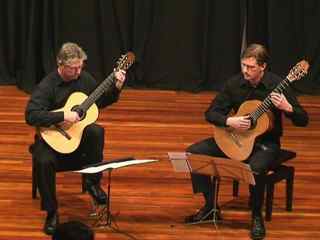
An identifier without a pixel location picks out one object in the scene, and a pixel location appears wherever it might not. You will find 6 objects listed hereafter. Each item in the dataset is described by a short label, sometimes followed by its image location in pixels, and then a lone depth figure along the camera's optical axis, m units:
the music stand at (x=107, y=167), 9.11
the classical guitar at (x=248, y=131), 9.98
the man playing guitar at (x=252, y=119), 9.98
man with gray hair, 9.87
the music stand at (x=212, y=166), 9.23
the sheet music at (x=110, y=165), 9.09
